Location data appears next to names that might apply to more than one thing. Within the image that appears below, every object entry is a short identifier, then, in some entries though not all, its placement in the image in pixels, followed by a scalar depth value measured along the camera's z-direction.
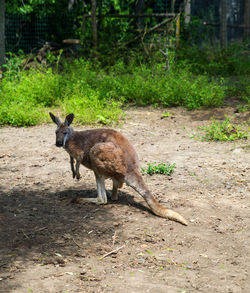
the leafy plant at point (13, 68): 10.03
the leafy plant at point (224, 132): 7.04
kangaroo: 4.54
